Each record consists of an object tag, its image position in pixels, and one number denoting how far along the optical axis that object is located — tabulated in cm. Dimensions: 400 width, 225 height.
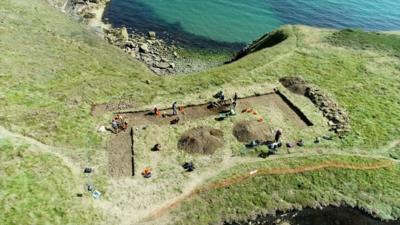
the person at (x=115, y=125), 5296
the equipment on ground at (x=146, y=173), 4675
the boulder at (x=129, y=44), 8325
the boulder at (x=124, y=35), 8475
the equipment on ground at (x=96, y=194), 4396
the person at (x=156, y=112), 5653
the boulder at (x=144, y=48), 8269
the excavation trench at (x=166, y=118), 4866
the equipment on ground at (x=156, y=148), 5049
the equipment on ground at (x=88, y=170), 4660
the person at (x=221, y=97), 6003
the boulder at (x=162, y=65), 7894
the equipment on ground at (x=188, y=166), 4824
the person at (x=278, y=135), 5228
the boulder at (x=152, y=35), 8839
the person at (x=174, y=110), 5678
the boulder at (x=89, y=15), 9021
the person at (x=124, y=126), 5345
